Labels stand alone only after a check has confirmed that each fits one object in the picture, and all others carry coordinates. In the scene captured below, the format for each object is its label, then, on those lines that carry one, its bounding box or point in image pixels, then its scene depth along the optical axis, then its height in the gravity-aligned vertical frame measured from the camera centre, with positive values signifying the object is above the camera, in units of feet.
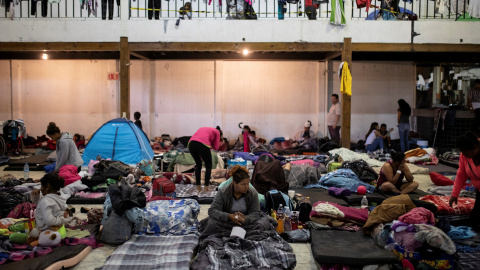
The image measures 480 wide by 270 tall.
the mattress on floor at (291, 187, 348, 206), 26.43 -4.60
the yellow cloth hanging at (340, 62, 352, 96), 43.42 +2.83
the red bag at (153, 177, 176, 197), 26.48 -4.09
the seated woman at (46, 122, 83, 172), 30.25 -2.57
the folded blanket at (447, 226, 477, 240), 19.31 -4.65
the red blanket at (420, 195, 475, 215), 22.76 -4.27
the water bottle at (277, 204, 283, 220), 21.35 -4.35
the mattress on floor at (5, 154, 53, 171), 37.52 -4.17
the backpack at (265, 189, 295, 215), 22.89 -4.09
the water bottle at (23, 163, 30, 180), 32.49 -4.13
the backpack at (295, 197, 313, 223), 22.34 -4.42
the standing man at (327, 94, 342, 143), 48.14 -0.50
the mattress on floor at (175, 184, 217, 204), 26.93 -4.63
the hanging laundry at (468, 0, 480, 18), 43.01 +8.96
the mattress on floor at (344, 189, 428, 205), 26.16 -4.51
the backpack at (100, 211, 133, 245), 19.76 -4.79
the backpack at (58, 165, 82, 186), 28.81 -3.71
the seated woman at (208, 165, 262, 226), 19.10 -3.59
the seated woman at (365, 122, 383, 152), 45.80 -2.62
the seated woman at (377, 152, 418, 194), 27.40 -3.61
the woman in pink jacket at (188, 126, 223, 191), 28.45 -1.98
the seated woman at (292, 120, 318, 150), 49.06 -2.72
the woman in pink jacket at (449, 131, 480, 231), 19.03 -2.16
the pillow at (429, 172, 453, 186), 31.50 -4.19
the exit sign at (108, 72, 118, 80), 54.39 +3.61
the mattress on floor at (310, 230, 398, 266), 16.81 -4.84
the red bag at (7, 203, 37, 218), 22.72 -4.63
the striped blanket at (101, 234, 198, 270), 16.97 -5.14
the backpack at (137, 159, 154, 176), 33.81 -3.84
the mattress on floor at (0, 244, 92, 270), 16.19 -5.03
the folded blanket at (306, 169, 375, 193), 28.94 -4.08
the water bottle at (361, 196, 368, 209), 24.78 -4.42
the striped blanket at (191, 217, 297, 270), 16.89 -4.95
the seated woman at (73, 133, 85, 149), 49.79 -3.13
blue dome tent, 38.27 -2.71
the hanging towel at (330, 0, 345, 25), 42.98 +8.44
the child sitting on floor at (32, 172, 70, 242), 18.40 -3.65
